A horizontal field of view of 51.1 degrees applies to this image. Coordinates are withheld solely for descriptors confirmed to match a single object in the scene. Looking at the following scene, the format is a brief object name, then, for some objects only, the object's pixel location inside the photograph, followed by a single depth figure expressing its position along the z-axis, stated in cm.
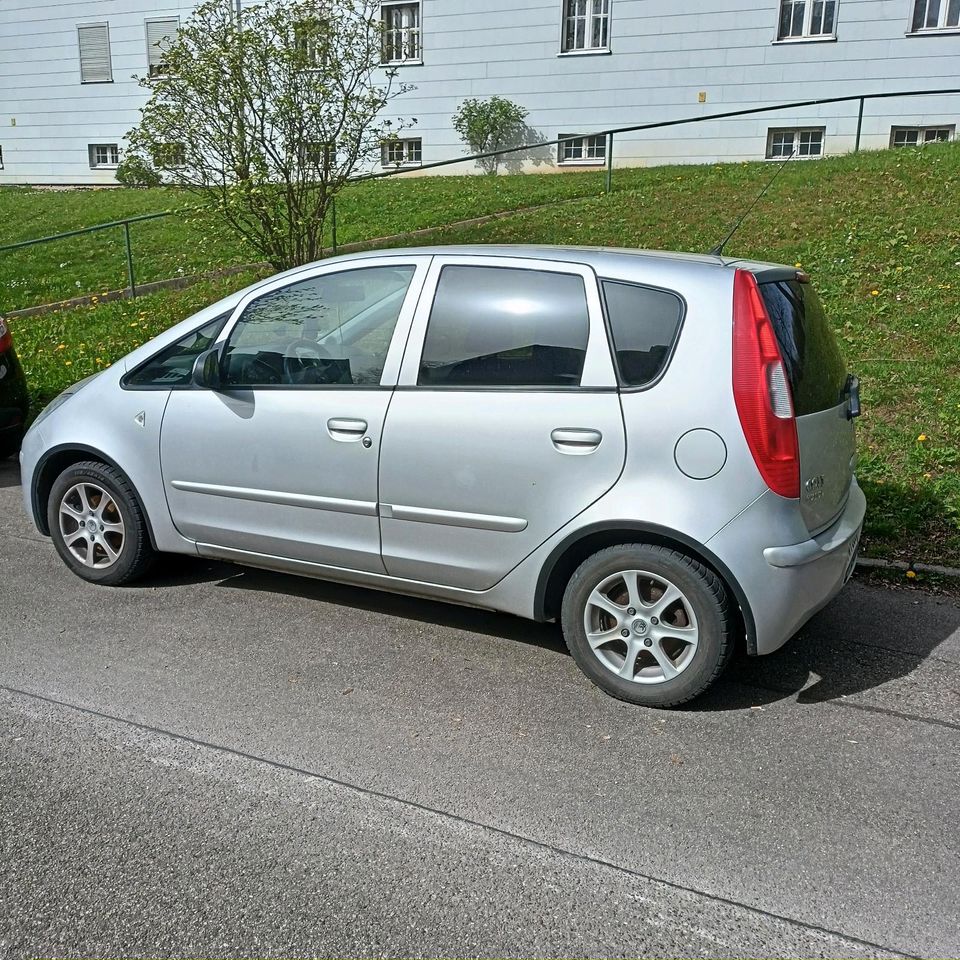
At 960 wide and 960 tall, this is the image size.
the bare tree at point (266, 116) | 961
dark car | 735
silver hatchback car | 365
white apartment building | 1928
